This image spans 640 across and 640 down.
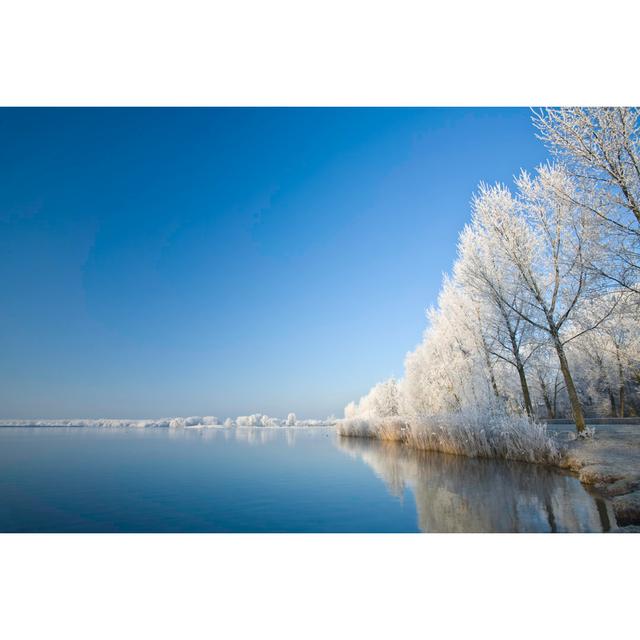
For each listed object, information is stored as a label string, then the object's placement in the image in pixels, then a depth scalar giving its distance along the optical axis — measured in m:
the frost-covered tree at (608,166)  6.99
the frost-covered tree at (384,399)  39.34
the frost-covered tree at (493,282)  11.76
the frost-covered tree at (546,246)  9.58
